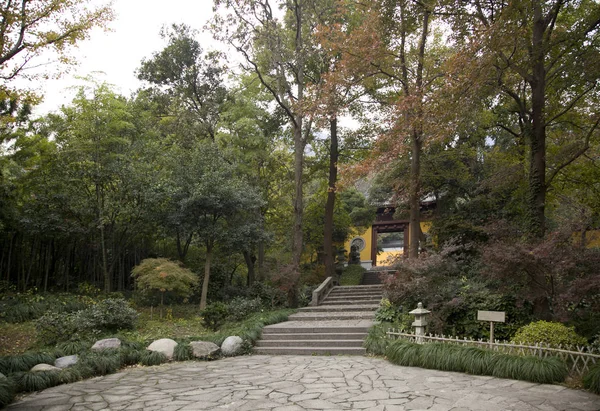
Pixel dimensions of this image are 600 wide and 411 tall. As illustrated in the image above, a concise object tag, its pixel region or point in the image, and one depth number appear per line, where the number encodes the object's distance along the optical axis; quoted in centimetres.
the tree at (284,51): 1327
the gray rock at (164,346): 814
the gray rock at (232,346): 860
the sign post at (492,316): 706
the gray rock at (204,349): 820
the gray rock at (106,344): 779
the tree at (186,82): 1681
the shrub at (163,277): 1112
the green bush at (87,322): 870
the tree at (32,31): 688
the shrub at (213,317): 1093
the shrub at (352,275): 1975
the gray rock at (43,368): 639
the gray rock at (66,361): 690
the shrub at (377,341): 803
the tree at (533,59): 789
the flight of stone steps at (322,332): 891
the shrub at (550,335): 664
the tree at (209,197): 1244
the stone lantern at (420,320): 798
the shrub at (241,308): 1115
